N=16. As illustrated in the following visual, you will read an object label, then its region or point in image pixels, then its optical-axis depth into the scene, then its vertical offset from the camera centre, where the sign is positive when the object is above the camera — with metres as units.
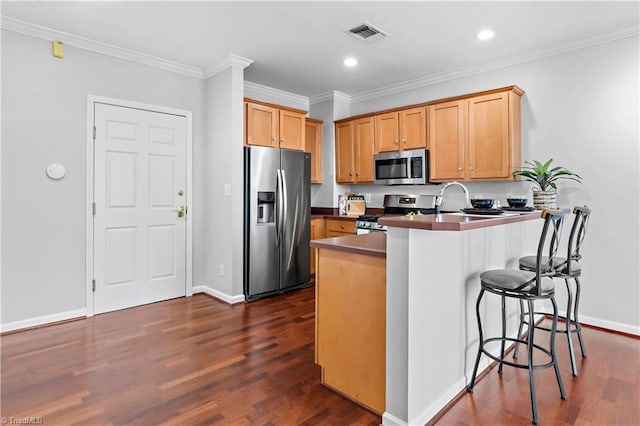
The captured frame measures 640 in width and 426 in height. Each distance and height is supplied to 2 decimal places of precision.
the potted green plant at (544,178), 3.17 +0.33
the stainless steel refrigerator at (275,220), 3.94 -0.08
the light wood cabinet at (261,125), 4.14 +1.02
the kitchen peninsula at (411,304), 1.72 -0.49
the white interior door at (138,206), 3.55 +0.06
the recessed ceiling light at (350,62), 3.90 +1.65
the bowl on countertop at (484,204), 2.63 +0.06
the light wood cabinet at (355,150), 4.82 +0.85
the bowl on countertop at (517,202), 2.99 +0.09
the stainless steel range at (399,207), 4.41 +0.07
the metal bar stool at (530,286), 1.88 -0.39
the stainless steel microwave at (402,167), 4.26 +0.56
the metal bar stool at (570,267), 2.21 -0.35
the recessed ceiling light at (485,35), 3.22 +1.60
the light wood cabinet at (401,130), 4.27 +1.01
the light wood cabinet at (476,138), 3.59 +0.79
